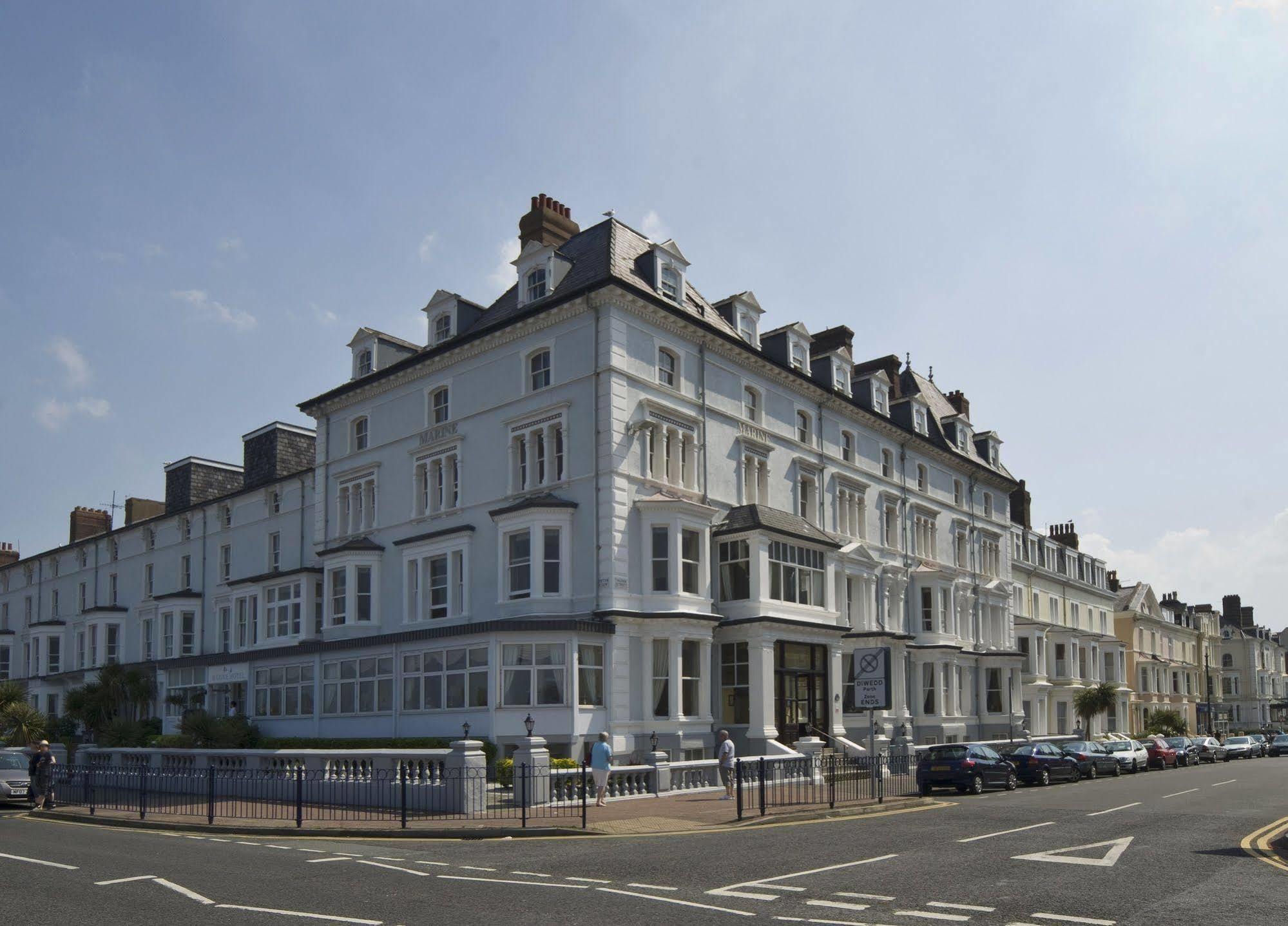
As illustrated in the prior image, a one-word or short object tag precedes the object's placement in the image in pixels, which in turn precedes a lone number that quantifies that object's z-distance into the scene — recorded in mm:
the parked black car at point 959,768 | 28625
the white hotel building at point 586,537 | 31812
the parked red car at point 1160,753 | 47188
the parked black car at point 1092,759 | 38500
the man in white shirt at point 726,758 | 26470
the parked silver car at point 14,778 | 26047
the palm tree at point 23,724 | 40438
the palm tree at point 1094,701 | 61562
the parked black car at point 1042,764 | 33969
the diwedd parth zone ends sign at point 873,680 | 22641
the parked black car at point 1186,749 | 49500
